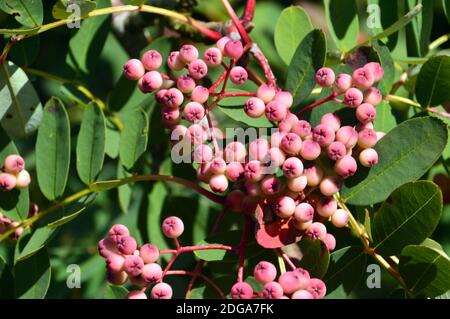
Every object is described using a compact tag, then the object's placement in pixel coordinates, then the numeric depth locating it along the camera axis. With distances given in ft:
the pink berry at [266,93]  2.14
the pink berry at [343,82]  2.14
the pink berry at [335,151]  2.08
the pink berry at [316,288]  2.05
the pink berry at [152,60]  2.16
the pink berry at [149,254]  2.10
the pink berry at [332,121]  2.10
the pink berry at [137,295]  2.10
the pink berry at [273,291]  2.04
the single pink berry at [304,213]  2.07
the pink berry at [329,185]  2.09
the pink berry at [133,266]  2.08
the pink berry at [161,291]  2.09
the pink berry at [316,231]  2.09
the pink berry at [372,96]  2.14
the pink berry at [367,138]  2.11
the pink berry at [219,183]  2.12
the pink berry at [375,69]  2.13
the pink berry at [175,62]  2.17
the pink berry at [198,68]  2.14
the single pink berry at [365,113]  2.11
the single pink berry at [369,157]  2.10
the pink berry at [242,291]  2.06
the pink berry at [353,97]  2.12
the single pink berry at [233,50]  2.15
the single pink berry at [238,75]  2.16
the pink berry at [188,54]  2.15
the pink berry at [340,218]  2.11
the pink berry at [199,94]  2.14
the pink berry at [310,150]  2.07
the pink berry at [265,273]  2.06
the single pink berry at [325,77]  2.14
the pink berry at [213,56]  2.16
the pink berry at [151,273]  2.08
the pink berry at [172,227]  2.15
